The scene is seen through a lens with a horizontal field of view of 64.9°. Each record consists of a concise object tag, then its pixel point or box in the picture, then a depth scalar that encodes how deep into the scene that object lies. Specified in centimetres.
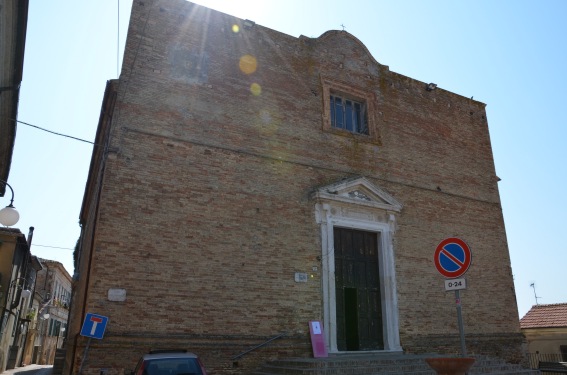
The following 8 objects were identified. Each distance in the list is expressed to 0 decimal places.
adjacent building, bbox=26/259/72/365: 3253
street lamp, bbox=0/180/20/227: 748
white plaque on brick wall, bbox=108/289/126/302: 822
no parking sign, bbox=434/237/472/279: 619
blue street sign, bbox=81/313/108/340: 779
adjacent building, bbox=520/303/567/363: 1847
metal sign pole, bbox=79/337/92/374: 772
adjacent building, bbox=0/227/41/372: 1700
